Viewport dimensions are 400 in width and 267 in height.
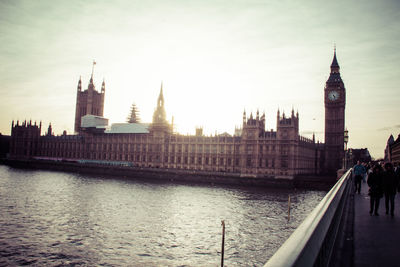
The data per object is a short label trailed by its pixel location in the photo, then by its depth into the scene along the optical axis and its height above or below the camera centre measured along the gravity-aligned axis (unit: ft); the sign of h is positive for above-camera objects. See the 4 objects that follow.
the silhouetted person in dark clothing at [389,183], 33.49 -2.66
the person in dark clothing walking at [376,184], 32.24 -2.95
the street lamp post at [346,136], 105.67 +7.61
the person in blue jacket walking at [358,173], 57.52 -2.67
